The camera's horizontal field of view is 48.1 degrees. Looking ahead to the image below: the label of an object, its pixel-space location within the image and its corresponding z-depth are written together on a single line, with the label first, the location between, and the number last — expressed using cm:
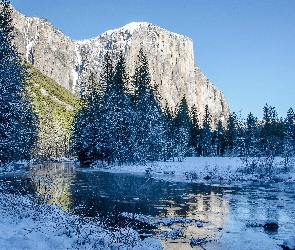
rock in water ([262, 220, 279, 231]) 1305
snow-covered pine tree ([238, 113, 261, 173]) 7588
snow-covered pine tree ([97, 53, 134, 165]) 4981
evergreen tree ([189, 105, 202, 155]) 9419
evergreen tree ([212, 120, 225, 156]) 9788
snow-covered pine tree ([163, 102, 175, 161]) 7071
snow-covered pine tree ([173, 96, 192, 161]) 7086
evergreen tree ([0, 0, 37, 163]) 2145
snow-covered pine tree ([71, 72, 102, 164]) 5372
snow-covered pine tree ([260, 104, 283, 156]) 9024
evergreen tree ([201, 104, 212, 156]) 9206
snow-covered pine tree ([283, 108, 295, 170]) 7325
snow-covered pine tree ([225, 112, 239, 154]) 9181
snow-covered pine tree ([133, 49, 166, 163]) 5156
